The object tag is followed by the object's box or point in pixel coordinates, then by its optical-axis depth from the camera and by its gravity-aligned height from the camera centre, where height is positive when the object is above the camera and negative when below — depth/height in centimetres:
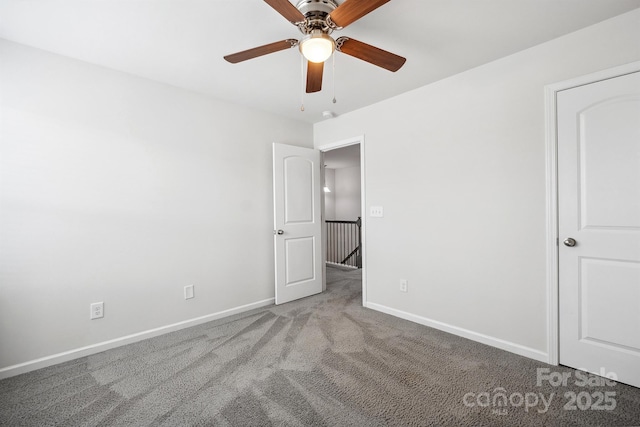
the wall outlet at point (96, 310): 238 -80
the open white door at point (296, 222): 355 -14
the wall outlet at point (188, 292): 290 -80
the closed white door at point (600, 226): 184 -13
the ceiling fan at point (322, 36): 140 +98
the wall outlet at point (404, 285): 306 -81
